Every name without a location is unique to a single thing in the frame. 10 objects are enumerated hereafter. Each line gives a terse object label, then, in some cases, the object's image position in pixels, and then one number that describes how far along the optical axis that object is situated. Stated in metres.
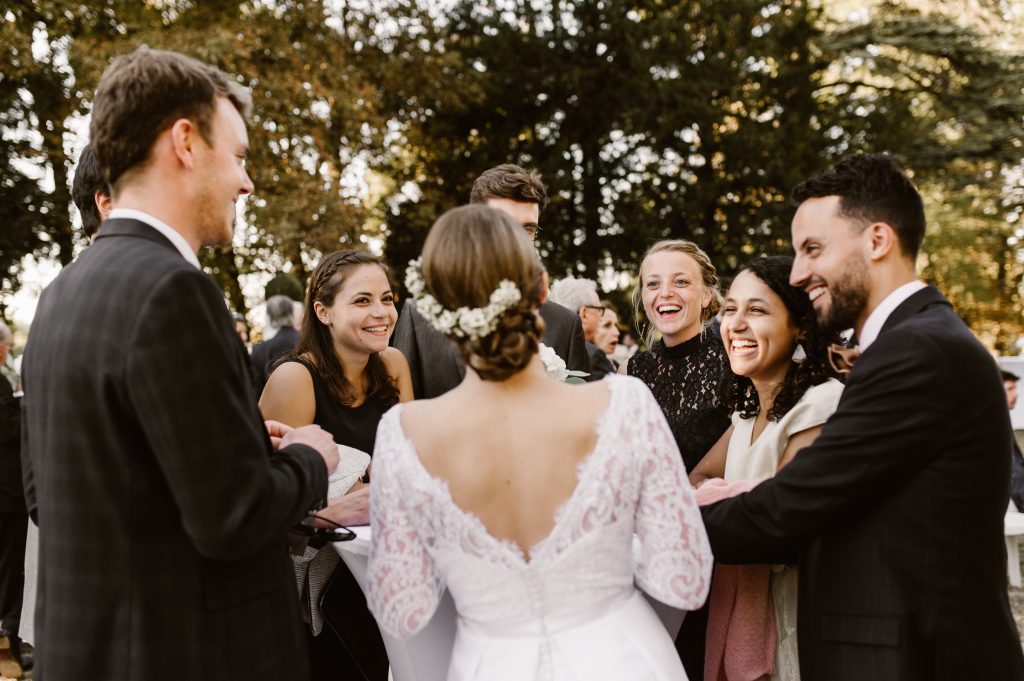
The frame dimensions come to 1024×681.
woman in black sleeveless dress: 3.02
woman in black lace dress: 3.73
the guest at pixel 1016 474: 7.02
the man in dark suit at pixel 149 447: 1.75
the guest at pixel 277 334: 7.18
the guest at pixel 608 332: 8.40
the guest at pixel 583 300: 6.98
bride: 1.96
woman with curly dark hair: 2.69
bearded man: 2.18
